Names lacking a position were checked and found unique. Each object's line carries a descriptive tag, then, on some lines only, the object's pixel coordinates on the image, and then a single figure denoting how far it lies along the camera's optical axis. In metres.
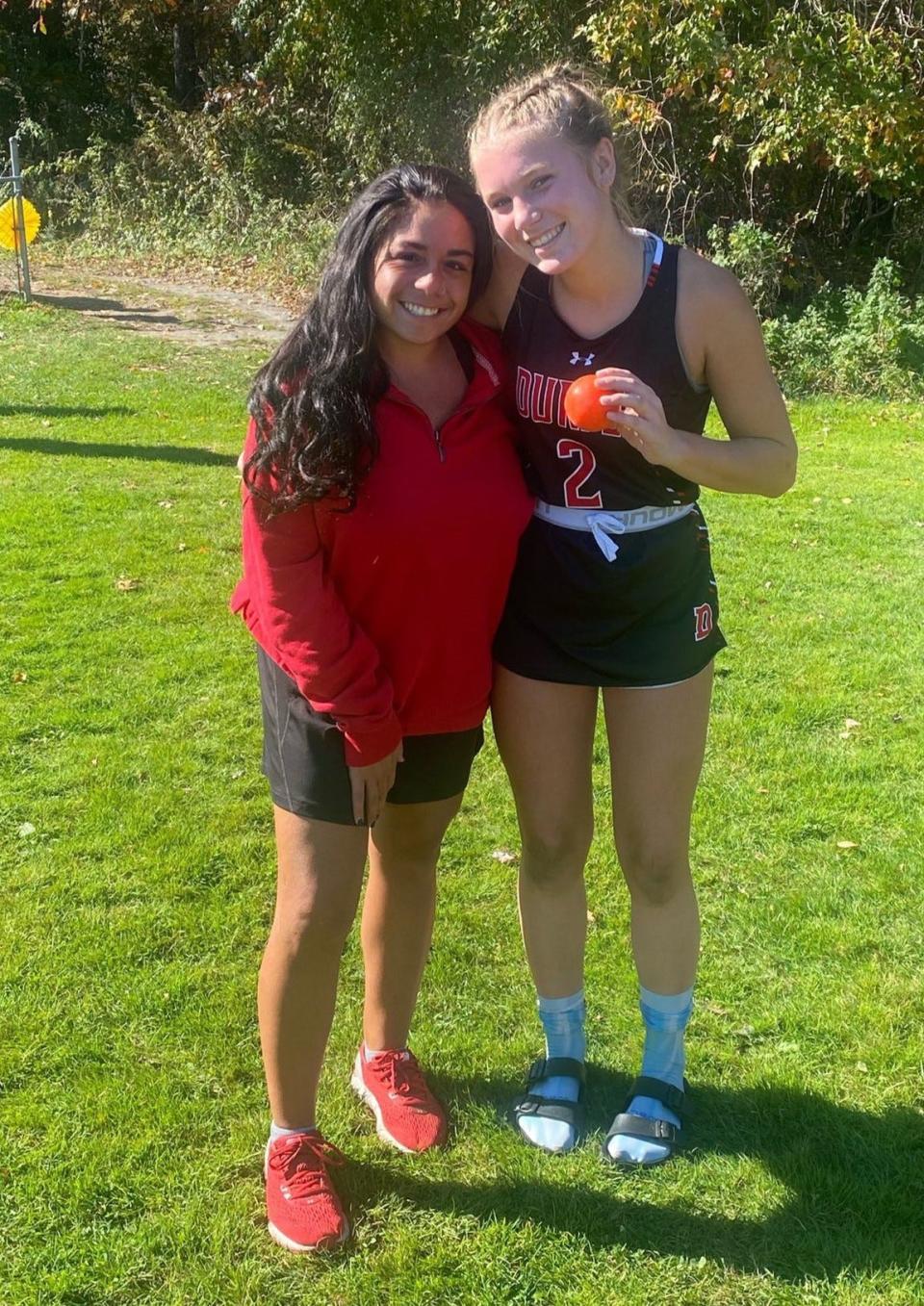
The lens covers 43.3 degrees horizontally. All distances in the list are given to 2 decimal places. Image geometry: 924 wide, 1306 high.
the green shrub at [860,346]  11.41
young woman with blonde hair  2.16
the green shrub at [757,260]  12.34
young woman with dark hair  2.07
